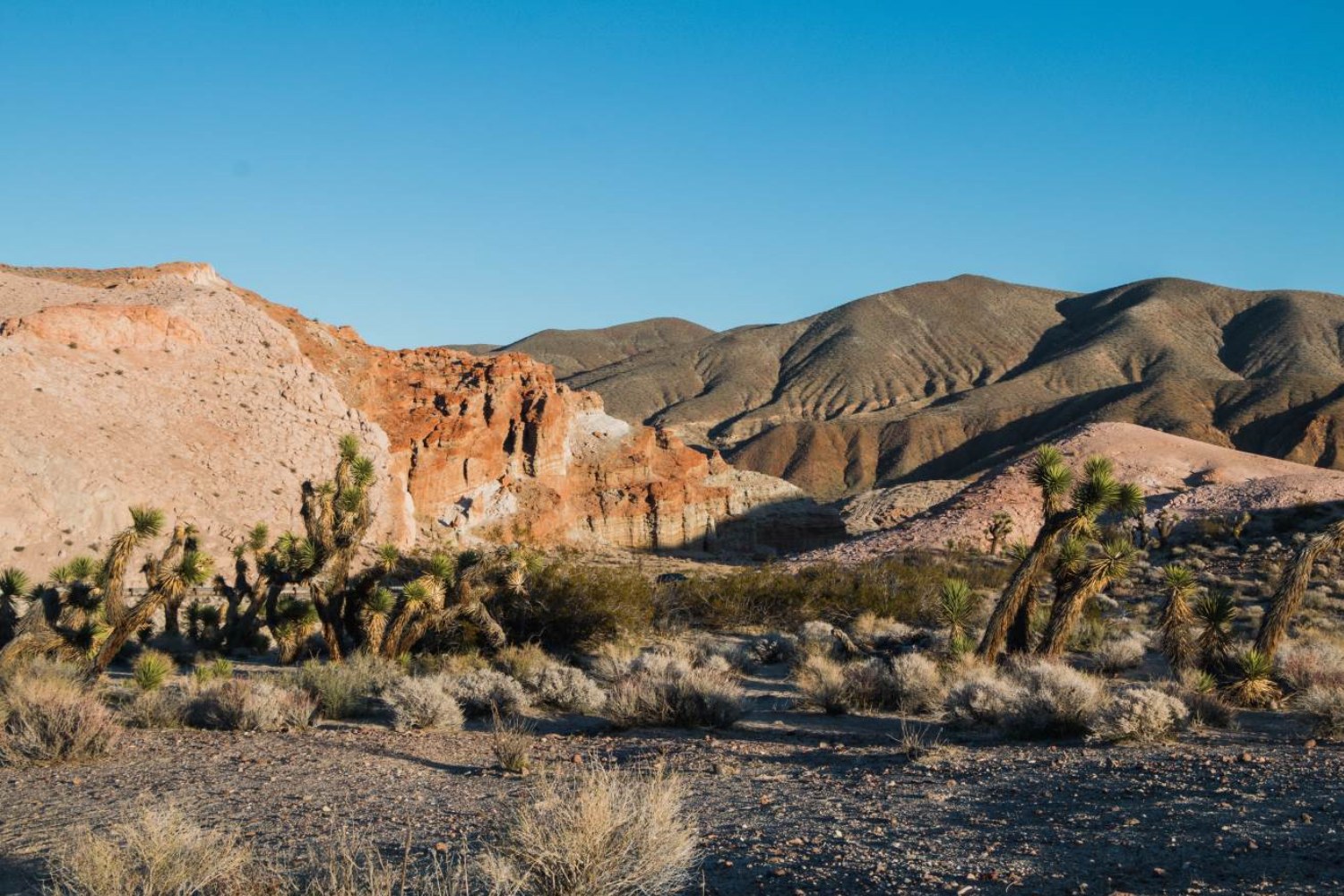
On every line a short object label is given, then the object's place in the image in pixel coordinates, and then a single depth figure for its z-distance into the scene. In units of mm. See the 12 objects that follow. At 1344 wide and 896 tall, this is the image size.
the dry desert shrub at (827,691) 12977
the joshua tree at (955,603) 16656
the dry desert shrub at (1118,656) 15977
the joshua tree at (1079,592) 13999
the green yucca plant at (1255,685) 12125
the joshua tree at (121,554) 14946
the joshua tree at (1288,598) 12766
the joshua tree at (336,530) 16984
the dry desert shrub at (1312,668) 11953
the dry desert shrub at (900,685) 12680
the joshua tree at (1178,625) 13570
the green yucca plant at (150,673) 13438
